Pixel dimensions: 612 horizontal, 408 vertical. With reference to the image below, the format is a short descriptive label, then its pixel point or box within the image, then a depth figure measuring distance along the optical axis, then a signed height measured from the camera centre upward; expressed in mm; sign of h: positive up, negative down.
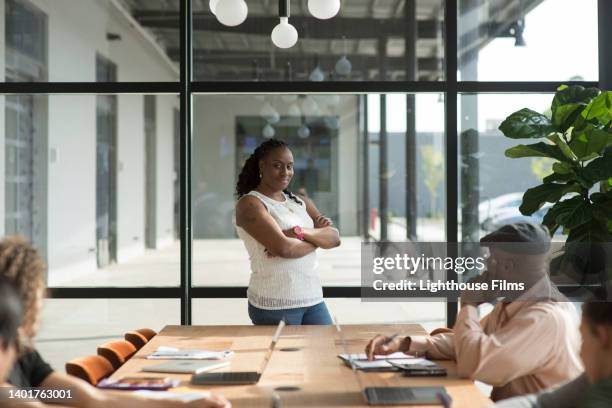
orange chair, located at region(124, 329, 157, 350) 4152 -709
